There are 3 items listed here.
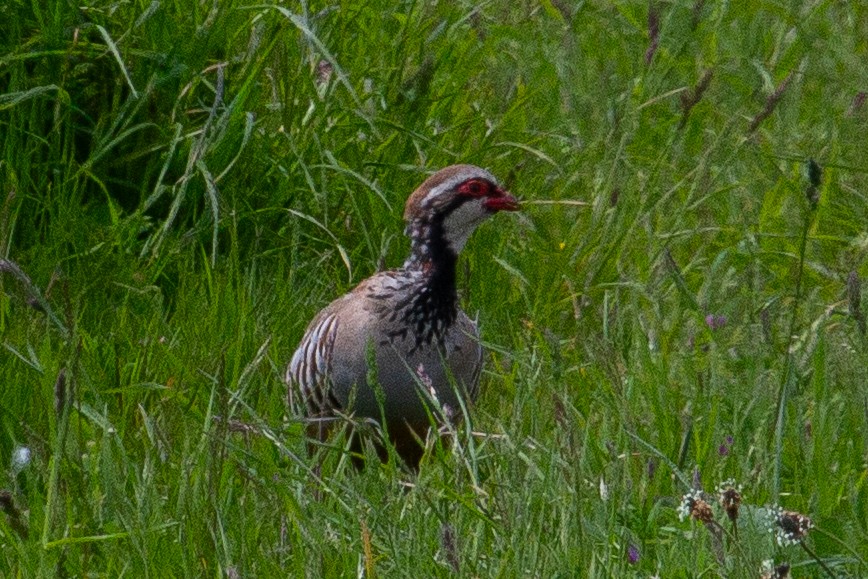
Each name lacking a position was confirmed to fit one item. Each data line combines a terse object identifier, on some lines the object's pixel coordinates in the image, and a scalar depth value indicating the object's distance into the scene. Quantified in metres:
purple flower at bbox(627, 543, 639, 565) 7.02
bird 10.01
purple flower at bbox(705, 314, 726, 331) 10.58
